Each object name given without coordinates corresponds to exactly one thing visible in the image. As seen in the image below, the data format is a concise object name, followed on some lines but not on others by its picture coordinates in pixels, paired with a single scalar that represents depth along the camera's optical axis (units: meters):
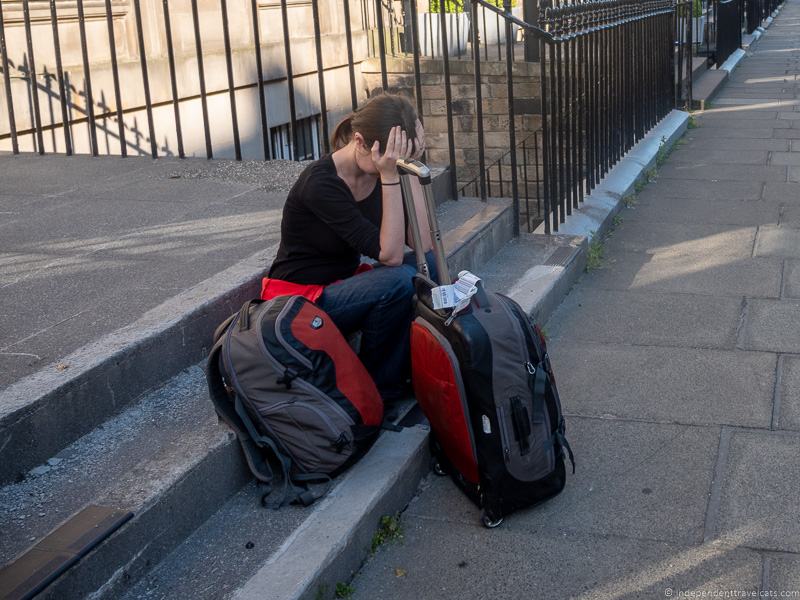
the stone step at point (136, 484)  2.68
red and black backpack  3.16
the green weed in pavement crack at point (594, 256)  6.12
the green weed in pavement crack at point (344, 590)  2.94
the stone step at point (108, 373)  2.96
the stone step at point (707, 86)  12.60
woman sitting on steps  3.65
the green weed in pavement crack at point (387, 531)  3.24
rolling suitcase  3.22
